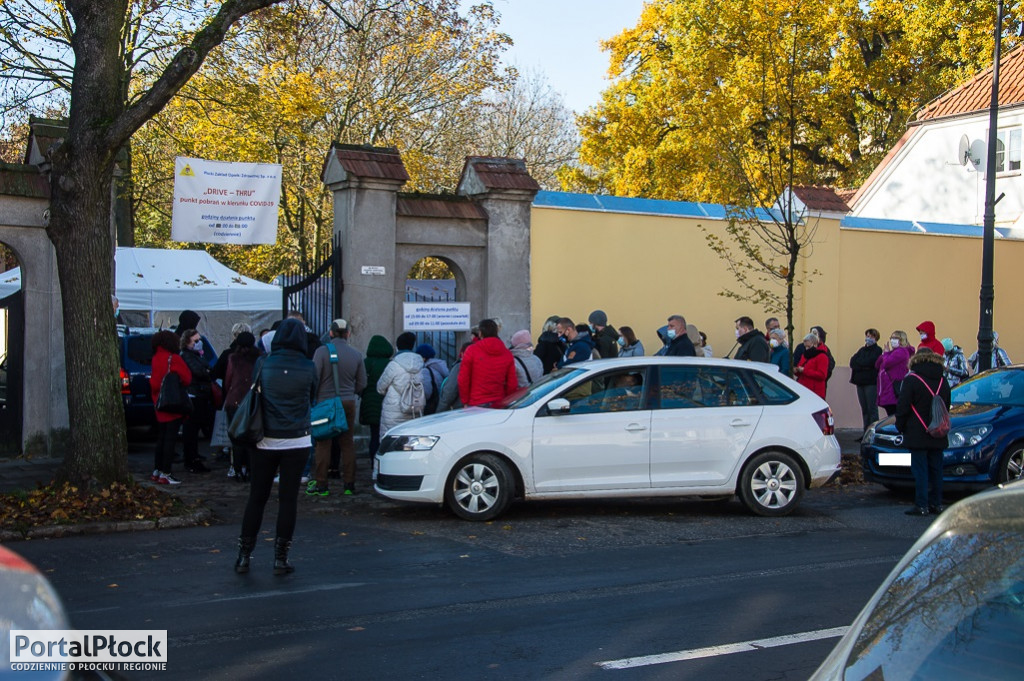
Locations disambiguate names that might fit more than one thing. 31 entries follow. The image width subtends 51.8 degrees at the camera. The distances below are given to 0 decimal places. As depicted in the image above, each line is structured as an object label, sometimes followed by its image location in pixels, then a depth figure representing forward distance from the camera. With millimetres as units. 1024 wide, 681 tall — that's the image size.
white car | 9797
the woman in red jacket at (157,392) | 11875
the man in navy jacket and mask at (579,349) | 13070
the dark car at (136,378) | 15406
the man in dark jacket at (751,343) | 13828
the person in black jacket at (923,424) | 10461
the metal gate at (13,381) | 13000
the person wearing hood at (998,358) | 17203
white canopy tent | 20000
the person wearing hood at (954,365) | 16255
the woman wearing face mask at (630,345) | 13961
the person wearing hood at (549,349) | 13680
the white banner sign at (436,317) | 14477
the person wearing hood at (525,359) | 12023
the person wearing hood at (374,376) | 12094
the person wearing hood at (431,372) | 12336
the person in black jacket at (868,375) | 16109
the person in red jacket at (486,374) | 11312
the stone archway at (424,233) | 14258
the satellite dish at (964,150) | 21436
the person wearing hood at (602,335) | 14273
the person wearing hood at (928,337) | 15141
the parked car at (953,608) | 2402
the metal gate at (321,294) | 14383
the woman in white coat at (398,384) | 11562
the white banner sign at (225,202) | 14648
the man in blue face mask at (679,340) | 13367
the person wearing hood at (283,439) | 7574
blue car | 11289
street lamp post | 16641
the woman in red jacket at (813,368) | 15148
